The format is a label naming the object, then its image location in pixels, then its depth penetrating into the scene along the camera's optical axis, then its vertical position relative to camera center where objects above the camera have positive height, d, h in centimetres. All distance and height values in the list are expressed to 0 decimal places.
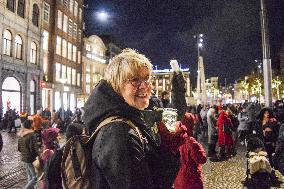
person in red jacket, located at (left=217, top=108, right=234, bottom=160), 1241 -120
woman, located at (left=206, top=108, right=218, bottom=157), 1280 -118
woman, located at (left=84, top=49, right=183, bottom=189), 150 -15
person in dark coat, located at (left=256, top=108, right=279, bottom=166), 859 -78
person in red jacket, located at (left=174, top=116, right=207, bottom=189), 460 -91
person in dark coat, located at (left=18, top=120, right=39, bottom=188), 742 -98
